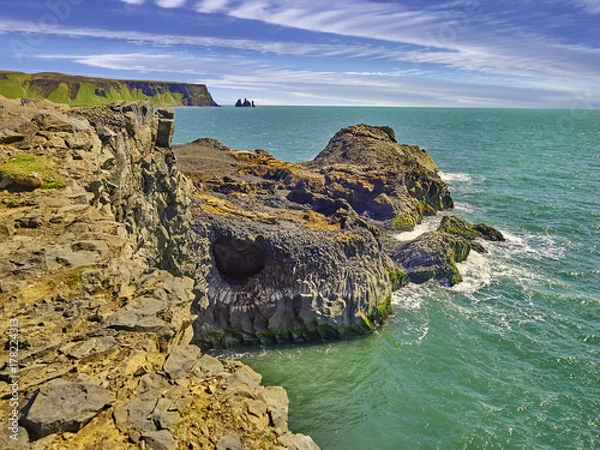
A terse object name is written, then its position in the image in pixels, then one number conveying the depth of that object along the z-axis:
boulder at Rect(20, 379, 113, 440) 6.83
